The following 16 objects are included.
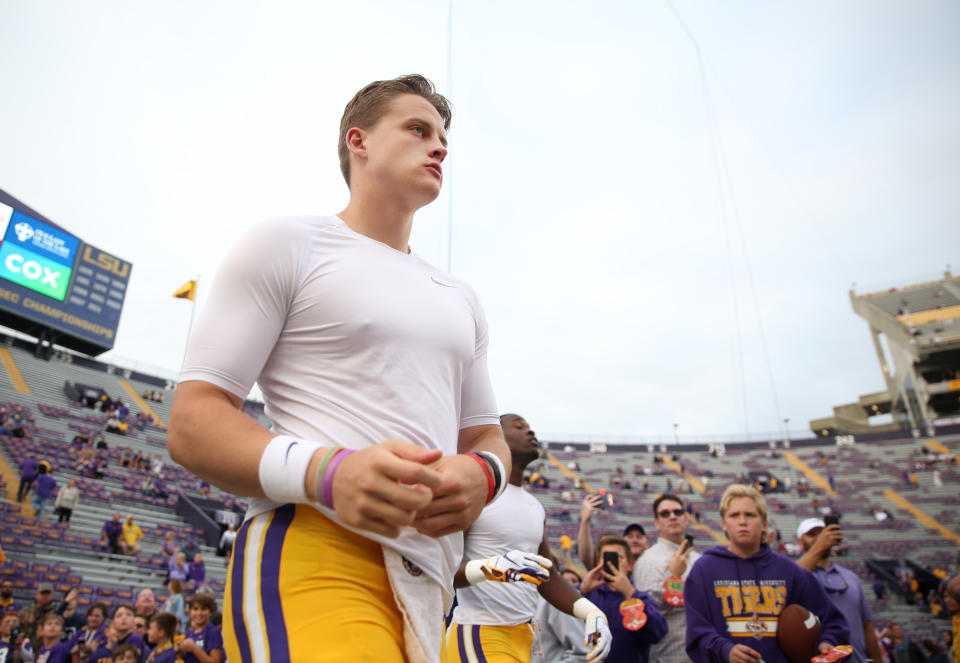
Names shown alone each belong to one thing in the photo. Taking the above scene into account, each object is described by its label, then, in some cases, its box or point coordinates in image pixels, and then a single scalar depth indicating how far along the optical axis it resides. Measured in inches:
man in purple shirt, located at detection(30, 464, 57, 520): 610.9
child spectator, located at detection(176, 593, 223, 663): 207.9
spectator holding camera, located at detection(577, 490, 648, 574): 207.0
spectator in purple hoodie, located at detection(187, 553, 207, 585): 556.7
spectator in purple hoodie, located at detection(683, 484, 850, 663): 146.6
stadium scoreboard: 960.9
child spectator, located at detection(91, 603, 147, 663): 254.2
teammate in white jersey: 133.7
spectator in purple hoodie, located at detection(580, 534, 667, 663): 180.9
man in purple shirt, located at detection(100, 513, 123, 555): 622.2
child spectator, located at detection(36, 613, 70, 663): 267.9
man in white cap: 181.8
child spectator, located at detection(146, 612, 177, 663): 241.0
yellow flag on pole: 1115.9
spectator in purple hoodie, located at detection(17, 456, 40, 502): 625.9
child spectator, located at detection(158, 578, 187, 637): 359.9
